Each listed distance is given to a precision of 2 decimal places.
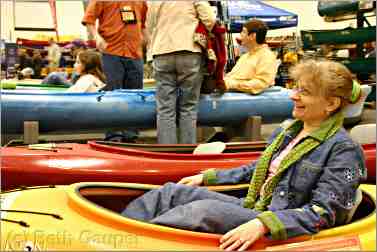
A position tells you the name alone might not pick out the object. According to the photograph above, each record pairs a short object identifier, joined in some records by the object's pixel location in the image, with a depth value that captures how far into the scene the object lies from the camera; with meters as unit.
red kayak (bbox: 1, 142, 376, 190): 2.07
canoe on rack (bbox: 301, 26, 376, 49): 5.65
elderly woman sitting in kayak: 1.31
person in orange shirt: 3.45
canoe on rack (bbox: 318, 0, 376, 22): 5.54
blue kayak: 3.16
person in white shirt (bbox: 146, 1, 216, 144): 2.95
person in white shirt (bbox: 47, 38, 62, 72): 7.60
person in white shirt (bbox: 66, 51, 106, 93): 3.68
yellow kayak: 1.25
